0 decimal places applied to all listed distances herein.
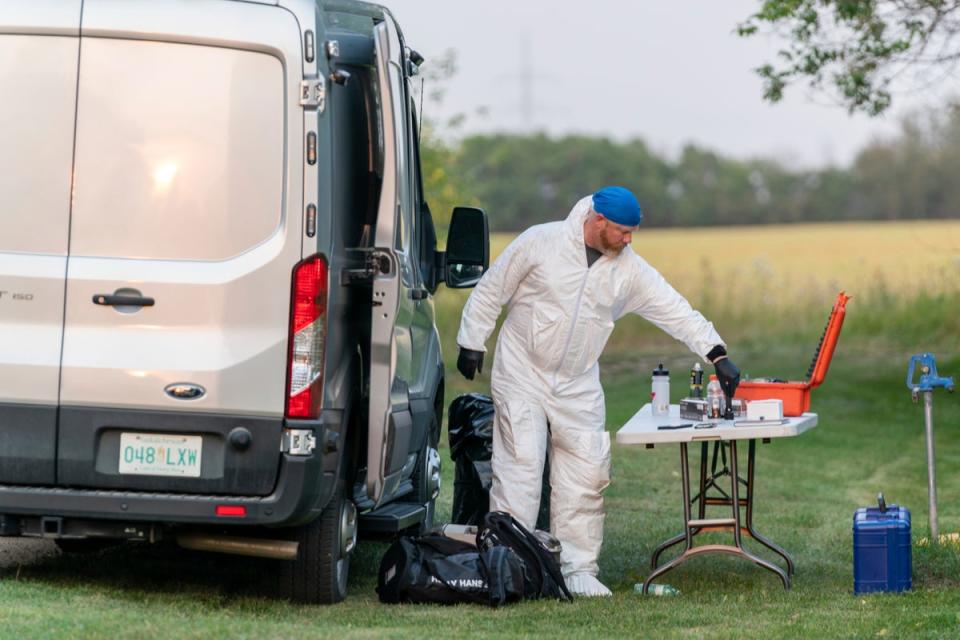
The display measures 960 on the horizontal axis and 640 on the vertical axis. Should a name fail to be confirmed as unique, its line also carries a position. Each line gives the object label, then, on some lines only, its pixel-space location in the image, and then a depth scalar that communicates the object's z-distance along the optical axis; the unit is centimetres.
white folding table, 1443
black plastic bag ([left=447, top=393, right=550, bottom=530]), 1637
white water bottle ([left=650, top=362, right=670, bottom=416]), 1617
